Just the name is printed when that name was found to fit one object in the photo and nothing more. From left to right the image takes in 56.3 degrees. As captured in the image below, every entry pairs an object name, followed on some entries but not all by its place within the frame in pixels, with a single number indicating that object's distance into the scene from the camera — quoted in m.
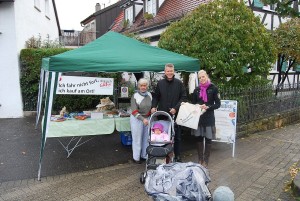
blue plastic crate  6.64
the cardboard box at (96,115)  5.85
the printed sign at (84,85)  5.32
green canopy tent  4.86
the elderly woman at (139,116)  5.34
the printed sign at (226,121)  5.98
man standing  5.20
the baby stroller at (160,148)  4.46
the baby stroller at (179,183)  2.88
